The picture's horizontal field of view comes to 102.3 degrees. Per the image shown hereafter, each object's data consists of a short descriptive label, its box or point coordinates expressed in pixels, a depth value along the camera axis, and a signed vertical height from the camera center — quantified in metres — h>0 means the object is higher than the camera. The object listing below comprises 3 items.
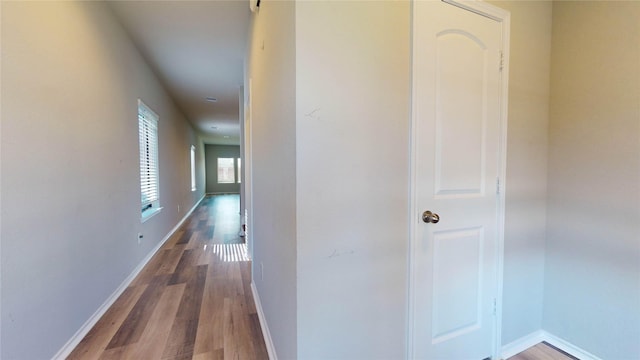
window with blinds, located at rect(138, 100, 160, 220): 3.37 +0.15
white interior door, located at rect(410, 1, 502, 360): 1.28 -0.05
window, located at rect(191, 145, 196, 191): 7.94 +0.07
